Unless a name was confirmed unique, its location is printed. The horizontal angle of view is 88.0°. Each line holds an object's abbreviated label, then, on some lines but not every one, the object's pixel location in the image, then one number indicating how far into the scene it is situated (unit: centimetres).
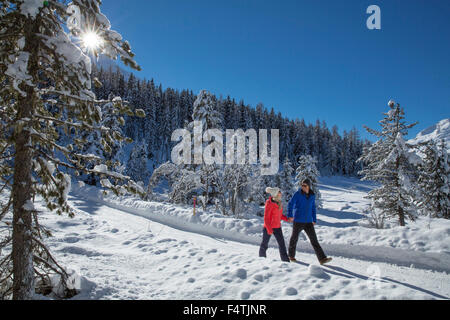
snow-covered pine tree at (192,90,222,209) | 1991
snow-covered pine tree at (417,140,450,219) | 2156
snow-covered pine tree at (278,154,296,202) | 3744
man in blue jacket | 564
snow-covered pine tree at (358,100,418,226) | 1336
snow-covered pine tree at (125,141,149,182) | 4231
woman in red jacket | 591
